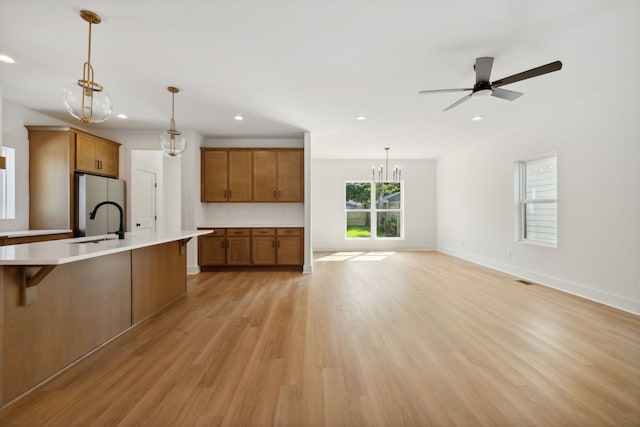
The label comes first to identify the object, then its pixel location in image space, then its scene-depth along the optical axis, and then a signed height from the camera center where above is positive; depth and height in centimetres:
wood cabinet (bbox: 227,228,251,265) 568 -68
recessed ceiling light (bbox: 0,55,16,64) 294 +151
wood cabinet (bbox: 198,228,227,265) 566 -73
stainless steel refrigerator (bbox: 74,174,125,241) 447 +11
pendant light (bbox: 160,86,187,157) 355 +83
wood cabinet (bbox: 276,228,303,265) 573 -68
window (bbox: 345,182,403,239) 870 +2
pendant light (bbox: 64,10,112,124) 222 +84
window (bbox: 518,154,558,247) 458 +16
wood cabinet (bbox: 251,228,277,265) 570 -68
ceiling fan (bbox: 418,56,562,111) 267 +122
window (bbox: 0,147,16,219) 406 +33
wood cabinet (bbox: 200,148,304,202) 589 +76
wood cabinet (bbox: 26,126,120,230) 436 +49
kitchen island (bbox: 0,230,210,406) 175 -68
